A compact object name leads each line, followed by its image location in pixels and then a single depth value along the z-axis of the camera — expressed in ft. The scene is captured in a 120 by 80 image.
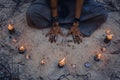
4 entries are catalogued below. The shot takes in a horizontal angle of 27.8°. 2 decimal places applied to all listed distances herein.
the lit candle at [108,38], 13.62
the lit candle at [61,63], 12.40
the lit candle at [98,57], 12.92
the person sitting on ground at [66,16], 14.19
